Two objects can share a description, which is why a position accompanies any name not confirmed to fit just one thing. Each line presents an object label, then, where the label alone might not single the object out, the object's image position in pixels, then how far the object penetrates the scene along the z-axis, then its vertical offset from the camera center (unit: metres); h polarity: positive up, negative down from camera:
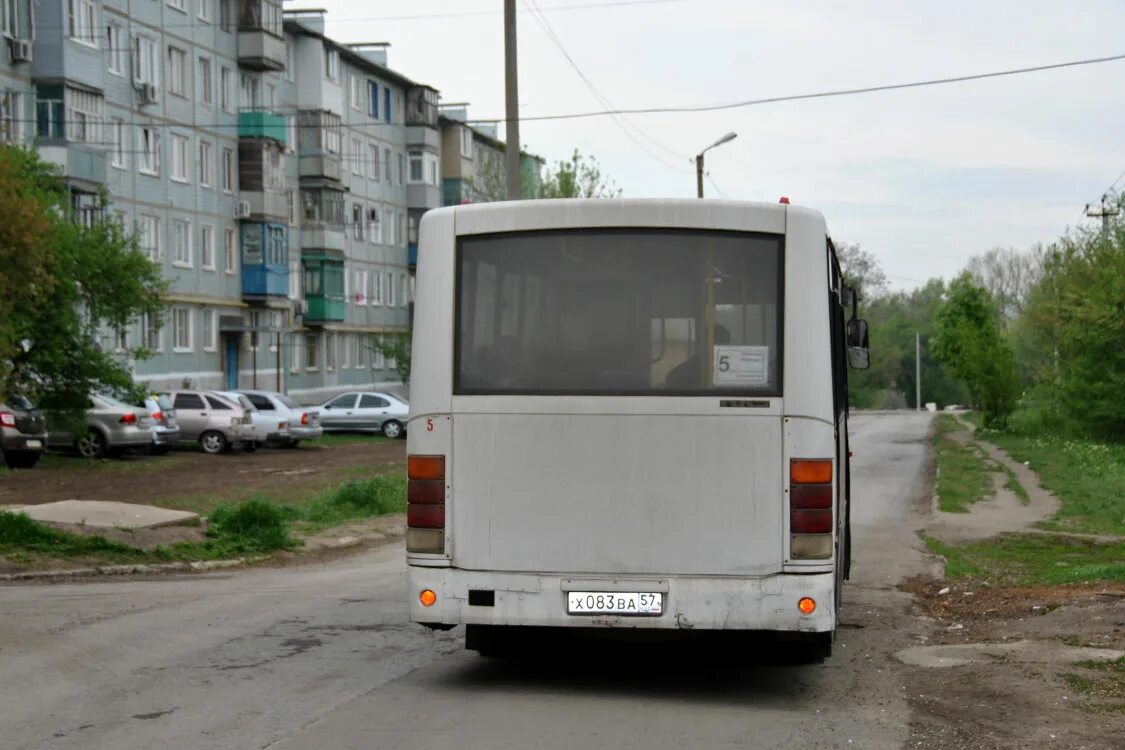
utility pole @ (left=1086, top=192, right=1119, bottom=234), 46.97 +4.58
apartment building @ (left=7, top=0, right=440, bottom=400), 46.56 +7.53
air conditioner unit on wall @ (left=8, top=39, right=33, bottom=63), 44.66 +9.02
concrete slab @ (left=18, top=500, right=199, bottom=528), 18.11 -1.70
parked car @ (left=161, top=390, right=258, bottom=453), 41.03 -1.33
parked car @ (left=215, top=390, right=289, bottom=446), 42.25 -1.49
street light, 45.25 +5.92
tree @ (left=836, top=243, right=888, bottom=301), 126.38 +7.89
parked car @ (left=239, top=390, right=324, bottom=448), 43.91 -1.24
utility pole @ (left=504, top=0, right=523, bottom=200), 25.48 +4.34
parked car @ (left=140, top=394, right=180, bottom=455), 37.50 -1.28
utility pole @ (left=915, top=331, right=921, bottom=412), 119.75 -0.37
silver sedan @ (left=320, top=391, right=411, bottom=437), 52.09 -1.48
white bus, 8.48 -0.28
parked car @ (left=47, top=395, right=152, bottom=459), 36.44 -1.40
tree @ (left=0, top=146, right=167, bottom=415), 32.88 +1.51
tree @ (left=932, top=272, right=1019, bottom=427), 55.09 +0.07
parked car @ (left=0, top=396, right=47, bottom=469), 31.75 -1.25
